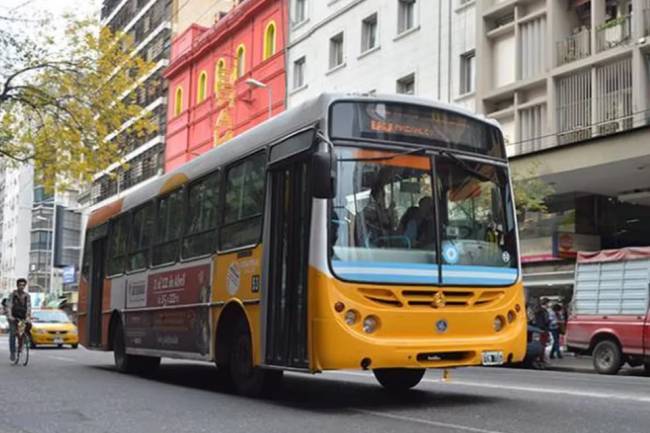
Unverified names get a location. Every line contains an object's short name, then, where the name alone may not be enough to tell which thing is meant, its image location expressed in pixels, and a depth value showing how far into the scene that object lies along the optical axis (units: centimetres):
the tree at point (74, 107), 1805
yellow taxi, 2989
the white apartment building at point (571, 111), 2319
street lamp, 4047
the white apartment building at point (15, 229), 11131
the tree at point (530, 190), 2262
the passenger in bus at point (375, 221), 878
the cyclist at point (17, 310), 1778
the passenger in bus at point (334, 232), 866
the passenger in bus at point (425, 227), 901
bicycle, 1764
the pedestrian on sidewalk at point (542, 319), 2286
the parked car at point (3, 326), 5072
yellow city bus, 862
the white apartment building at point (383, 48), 2959
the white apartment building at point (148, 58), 5572
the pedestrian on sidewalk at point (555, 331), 2380
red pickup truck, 1816
